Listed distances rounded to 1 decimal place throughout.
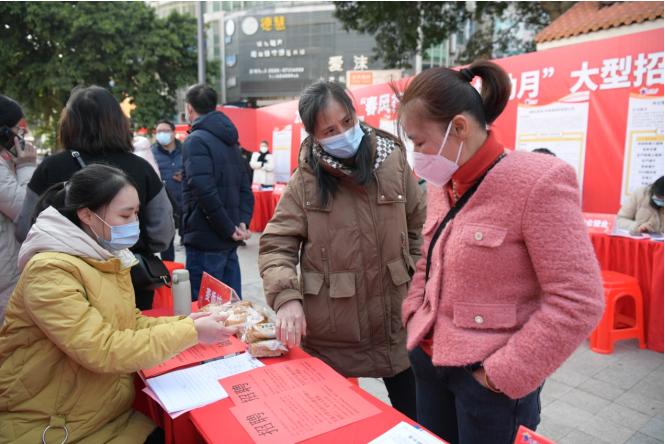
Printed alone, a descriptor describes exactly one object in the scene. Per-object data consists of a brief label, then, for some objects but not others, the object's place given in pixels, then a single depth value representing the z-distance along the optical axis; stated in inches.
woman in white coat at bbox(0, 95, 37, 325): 87.7
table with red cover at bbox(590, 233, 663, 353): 133.0
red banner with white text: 151.4
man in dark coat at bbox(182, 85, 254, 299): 117.5
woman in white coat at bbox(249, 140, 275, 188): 347.6
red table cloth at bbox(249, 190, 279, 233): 317.4
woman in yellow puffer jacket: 48.5
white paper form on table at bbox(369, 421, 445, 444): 40.4
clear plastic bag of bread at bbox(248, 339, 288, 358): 57.7
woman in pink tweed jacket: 35.5
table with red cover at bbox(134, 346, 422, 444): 41.4
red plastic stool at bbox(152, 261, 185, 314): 99.0
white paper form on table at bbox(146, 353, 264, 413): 47.4
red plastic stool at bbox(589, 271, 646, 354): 132.1
